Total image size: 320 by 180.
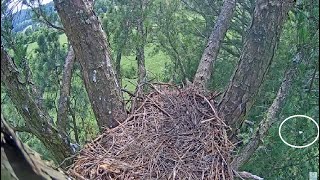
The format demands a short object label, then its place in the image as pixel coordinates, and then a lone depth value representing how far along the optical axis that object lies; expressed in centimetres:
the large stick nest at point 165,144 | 227
